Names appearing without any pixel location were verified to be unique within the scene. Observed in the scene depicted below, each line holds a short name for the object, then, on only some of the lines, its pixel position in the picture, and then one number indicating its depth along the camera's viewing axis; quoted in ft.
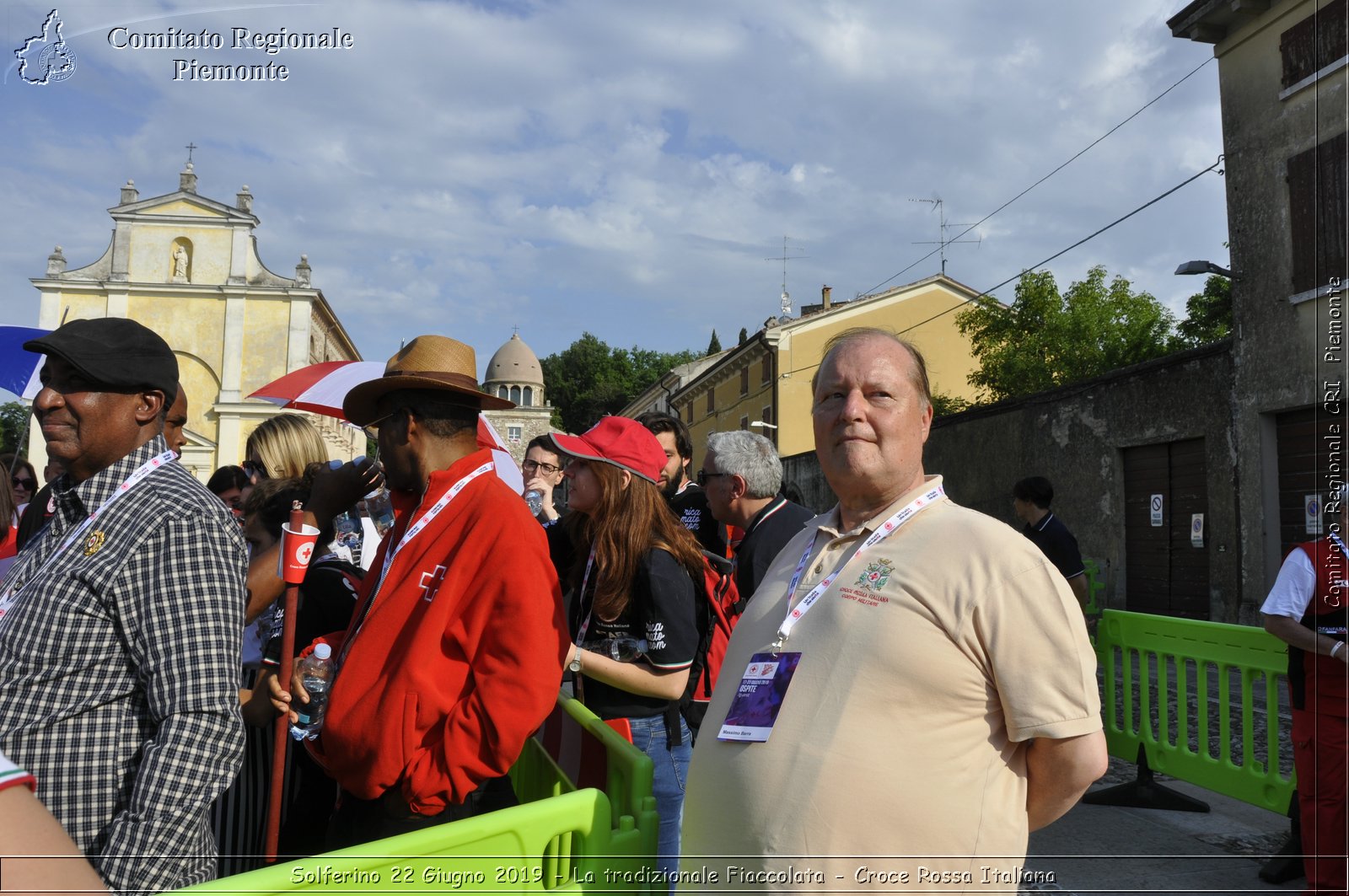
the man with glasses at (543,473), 20.01
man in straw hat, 7.38
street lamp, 43.24
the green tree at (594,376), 301.02
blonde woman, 13.62
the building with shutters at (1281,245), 39.34
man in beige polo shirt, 5.96
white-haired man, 14.93
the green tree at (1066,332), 82.58
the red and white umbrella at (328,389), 19.99
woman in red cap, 10.09
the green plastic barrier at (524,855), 5.65
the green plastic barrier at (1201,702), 15.64
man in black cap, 6.07
